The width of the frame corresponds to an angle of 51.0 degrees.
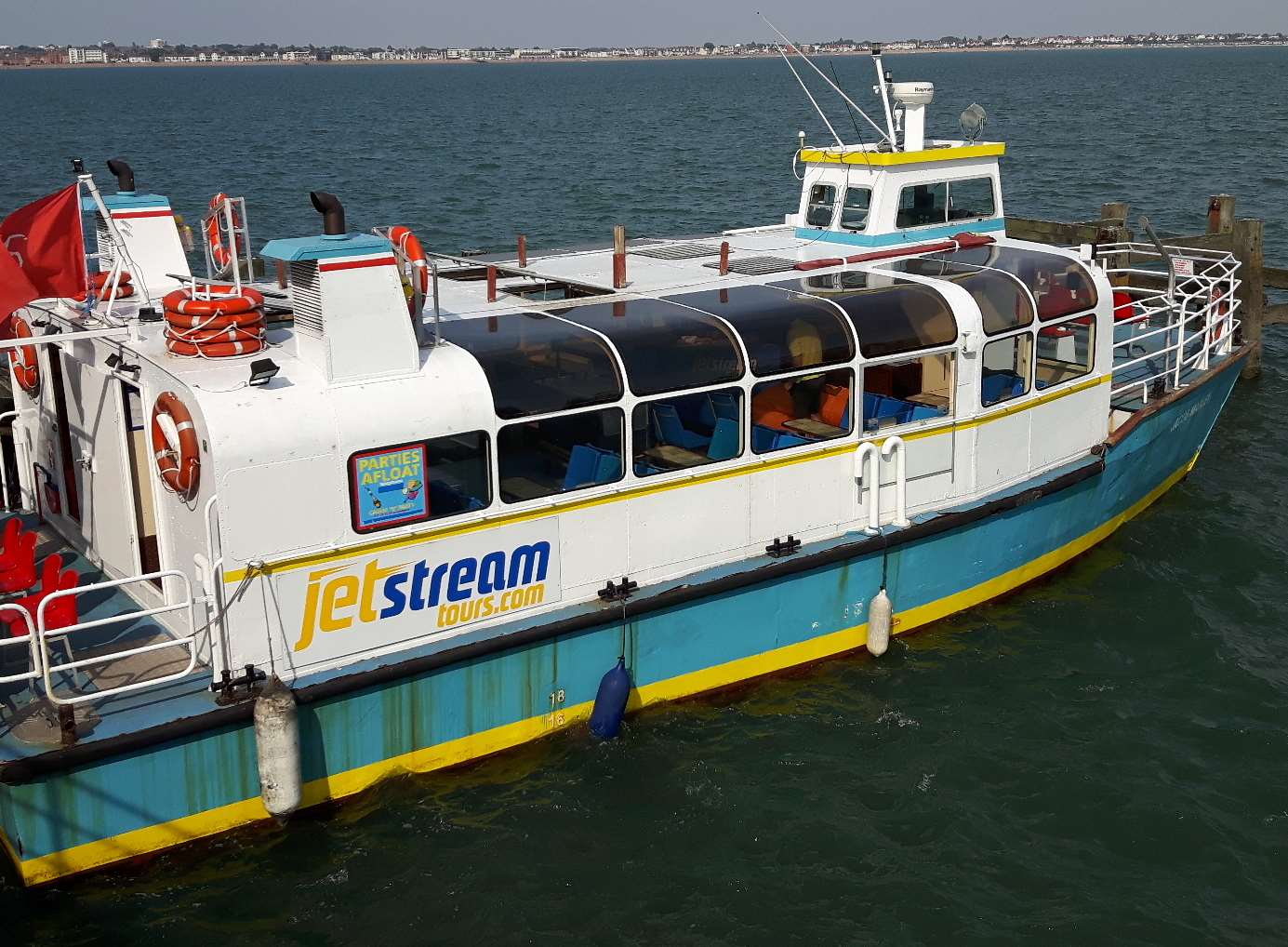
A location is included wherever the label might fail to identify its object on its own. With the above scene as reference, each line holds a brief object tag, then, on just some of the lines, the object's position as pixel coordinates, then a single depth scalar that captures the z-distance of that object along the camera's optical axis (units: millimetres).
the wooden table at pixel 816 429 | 10948
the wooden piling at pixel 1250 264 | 19266
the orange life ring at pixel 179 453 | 8320
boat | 8406
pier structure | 19250
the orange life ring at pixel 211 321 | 8875
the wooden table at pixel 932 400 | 11570
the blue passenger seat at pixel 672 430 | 10555
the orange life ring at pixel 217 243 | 9961
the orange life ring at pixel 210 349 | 8938
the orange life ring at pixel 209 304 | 8891
